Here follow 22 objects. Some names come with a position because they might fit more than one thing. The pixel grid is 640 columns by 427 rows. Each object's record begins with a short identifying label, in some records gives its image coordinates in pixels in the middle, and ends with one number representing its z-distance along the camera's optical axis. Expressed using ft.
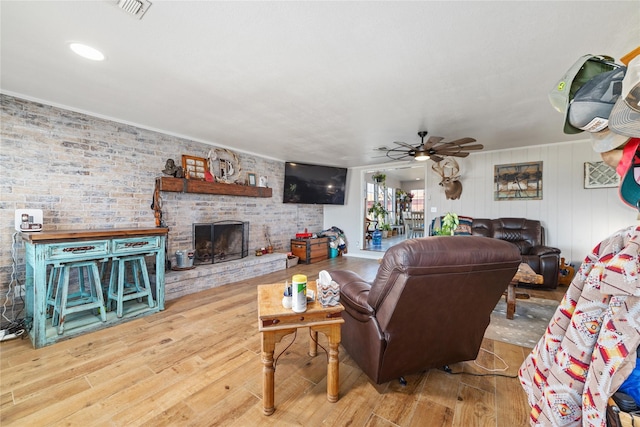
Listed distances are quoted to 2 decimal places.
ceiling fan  11.09
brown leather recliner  4.31
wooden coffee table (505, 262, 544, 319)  8.79
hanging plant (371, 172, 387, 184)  29.01
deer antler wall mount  16.67
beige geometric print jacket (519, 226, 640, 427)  1.96
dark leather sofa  11.80
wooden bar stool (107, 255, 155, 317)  8.64
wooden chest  18.65
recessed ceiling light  5.89
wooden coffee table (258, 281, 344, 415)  4.58
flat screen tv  18.94
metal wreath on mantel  14.06
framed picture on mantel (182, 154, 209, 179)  12.81
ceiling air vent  4.62
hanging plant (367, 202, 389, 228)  27.58
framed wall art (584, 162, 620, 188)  13.08
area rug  7.79
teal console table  7.07
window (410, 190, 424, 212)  38.09
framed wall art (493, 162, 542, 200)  14.93
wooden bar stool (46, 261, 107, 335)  7.55
